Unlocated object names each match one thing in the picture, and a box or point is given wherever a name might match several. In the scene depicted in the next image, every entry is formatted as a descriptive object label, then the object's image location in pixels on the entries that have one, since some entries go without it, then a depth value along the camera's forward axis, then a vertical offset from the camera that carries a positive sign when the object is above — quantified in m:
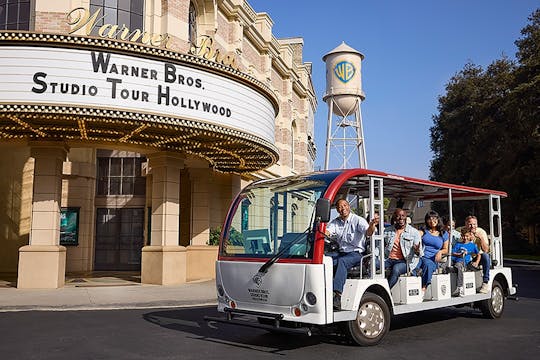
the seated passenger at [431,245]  8.74 -0.12
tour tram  7.09 -0.42
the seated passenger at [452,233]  9.78 +0.10
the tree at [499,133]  31.09 +7.28
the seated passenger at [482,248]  10.05 -0.18
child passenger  9.49 -0.28
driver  7.54 +0.05
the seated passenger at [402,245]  8.44 -0.11
